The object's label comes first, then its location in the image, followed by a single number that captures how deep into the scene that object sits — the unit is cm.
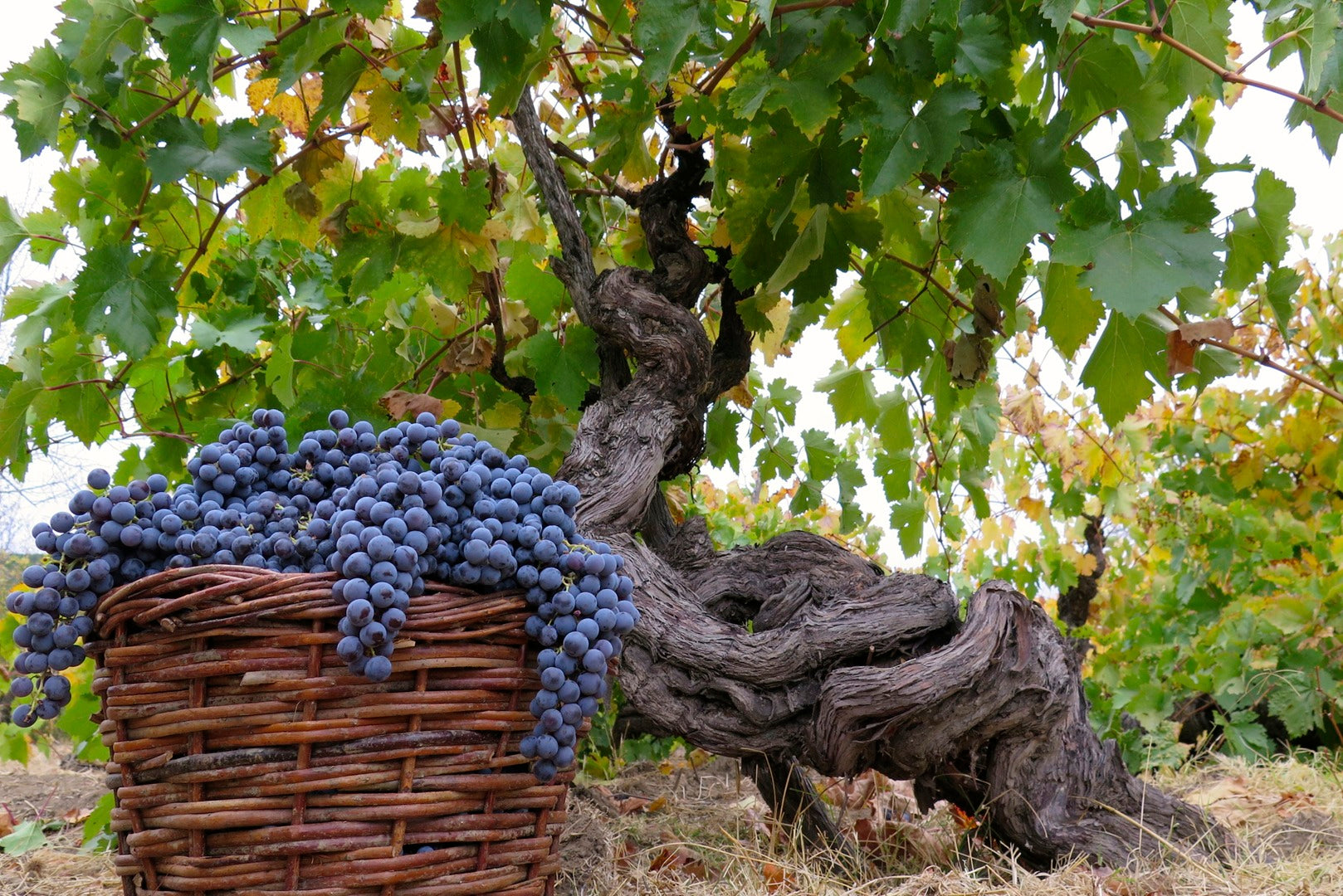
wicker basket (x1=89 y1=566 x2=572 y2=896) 88
